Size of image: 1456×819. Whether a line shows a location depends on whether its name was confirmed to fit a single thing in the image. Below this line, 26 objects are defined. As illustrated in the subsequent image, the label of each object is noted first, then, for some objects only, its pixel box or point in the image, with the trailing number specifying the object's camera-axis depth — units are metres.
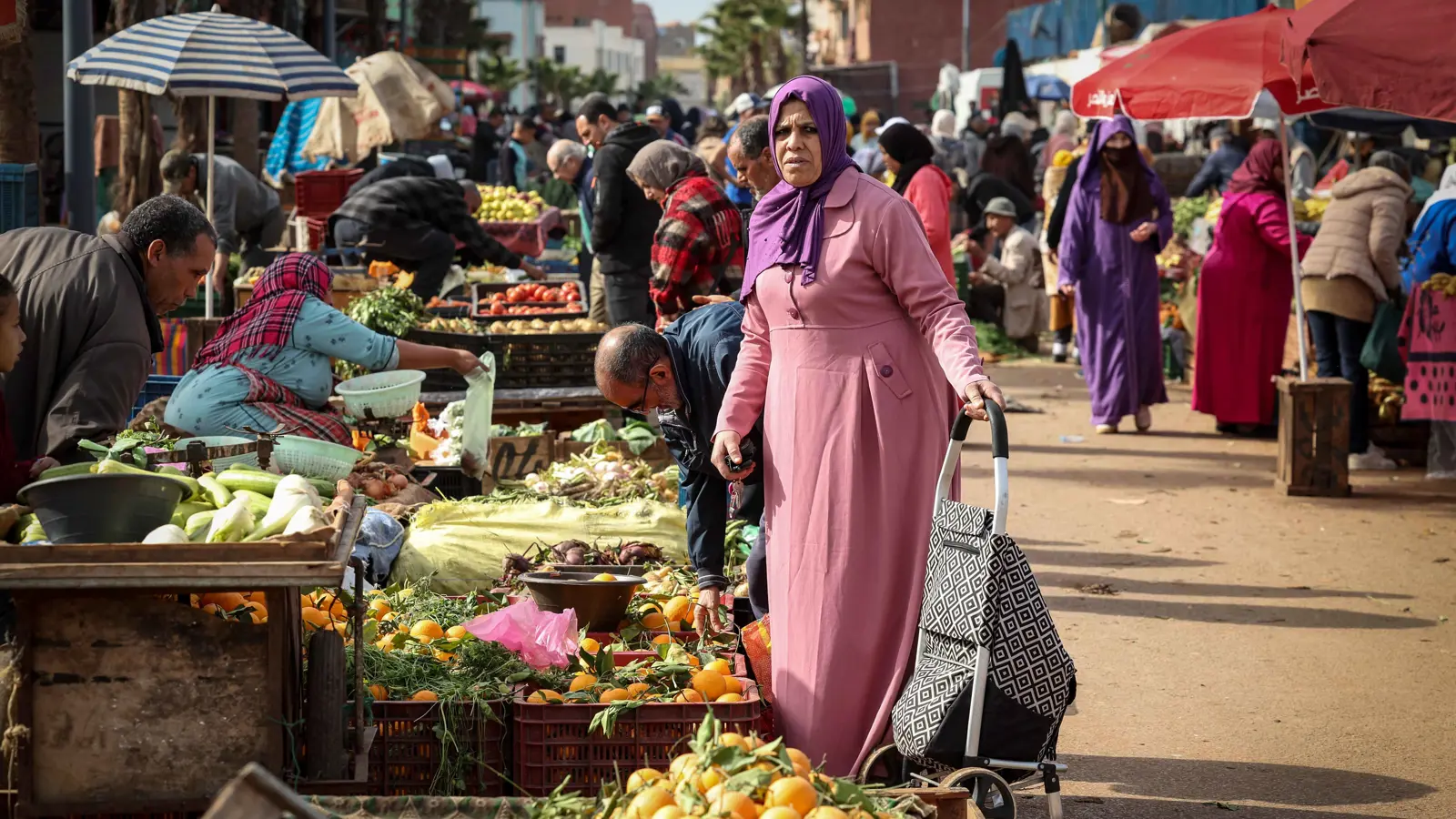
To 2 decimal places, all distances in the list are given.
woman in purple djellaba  10.96
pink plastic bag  4.49
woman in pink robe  4.23
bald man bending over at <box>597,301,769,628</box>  4.64
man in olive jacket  5.11
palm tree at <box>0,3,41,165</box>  8.93
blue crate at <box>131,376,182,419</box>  7.10
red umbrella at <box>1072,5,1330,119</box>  9.09
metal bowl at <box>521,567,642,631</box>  4.85
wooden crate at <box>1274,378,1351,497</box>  9.27
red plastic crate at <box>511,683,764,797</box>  3.96
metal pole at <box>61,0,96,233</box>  9.20
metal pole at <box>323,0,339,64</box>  19.77
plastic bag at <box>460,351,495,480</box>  6.81
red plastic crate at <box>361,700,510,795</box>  4.03
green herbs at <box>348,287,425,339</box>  9.41
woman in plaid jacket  7.86
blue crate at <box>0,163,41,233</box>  8.48
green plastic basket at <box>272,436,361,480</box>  5.91
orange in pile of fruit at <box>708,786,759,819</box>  2.95
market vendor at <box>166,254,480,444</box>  6.16
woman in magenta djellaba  10.77
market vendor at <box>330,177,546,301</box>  11.27
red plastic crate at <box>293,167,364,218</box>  14.30
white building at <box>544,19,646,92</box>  121.50
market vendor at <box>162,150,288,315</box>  10.92
